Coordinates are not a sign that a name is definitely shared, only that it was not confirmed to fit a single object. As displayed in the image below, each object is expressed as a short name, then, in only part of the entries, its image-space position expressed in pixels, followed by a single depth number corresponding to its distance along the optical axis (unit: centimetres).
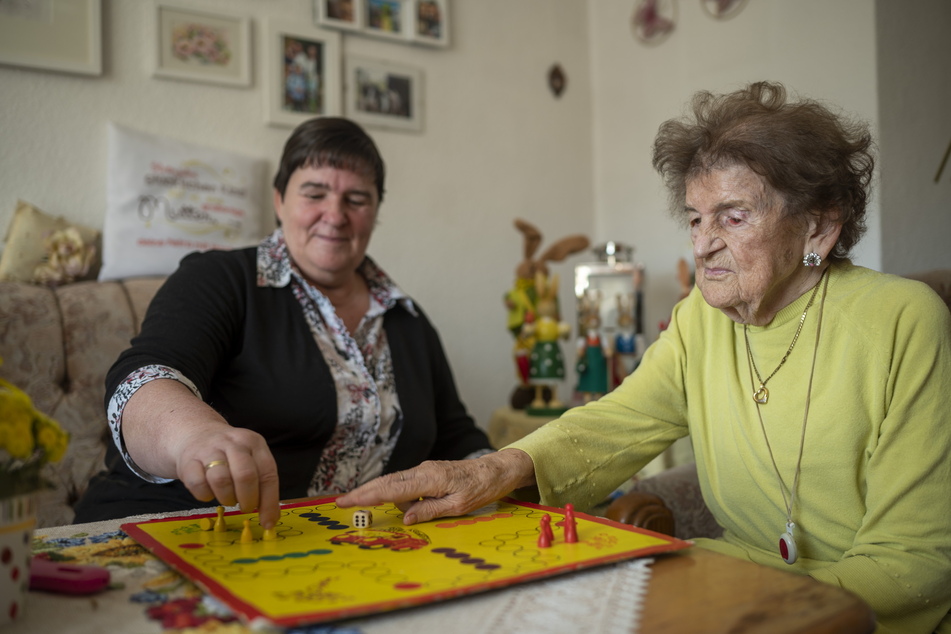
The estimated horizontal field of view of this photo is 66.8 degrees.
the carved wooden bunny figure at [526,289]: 234
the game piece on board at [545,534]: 69
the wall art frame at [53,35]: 184
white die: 77
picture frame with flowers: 206
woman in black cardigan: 100
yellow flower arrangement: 53
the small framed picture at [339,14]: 233
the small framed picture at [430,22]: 254
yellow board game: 55
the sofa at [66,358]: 155
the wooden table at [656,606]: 52
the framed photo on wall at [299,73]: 224
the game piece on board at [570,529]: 70
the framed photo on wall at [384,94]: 242
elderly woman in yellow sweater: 88
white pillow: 190
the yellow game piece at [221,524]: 76
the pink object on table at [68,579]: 60
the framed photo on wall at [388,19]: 245
